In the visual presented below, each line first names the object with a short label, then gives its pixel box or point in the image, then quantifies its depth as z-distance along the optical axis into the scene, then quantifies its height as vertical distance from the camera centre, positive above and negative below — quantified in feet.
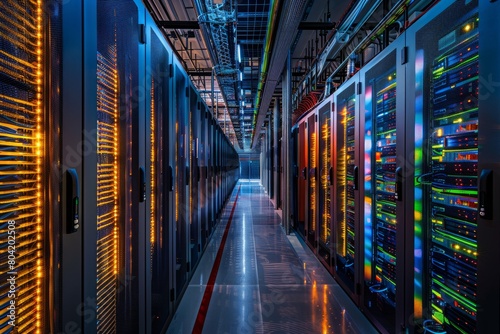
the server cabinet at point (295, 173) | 19.79 -0.62
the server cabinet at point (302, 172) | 16.80 -0.46
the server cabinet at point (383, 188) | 6.37 -0.64
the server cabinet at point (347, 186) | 8.83 -0.81
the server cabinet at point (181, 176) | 9.16 -0.42
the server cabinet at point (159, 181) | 6.10 -0.42
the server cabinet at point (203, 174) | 14.57 -0.51
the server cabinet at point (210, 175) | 17.80 -0.68
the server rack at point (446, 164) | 4.96 +0.00
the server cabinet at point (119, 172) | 4.47 -0.13
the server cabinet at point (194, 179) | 11.80 -0.65
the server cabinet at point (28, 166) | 2.63 -0.01
